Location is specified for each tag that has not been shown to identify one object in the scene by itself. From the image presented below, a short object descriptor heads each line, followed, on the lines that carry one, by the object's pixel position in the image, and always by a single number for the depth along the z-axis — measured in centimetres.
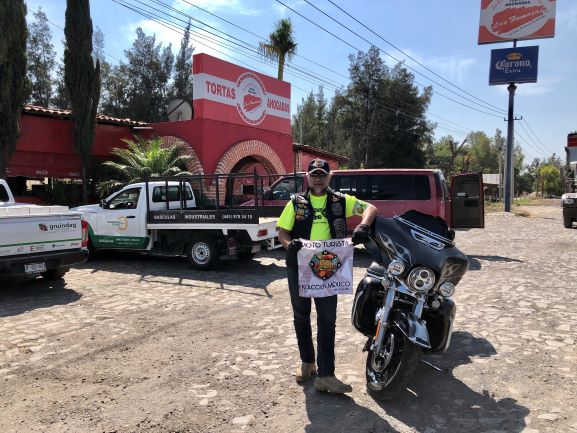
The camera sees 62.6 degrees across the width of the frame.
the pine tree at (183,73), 3231
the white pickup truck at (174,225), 878
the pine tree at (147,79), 3098
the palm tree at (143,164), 1349
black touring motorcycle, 339
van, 1062
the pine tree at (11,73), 1156
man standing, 361
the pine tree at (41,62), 3014
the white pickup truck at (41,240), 673
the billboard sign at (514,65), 2978
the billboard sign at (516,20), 2966
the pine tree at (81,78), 1374
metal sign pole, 3019
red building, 1357
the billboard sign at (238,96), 1421
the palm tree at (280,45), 2623
